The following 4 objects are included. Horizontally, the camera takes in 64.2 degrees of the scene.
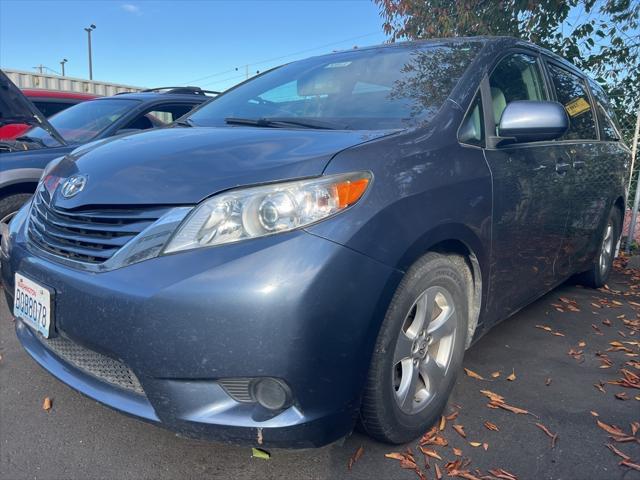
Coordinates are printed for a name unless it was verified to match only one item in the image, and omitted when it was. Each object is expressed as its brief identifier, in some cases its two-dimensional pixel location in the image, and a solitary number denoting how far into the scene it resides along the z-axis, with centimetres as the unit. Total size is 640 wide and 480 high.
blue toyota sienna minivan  152
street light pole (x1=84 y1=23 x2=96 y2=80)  3891
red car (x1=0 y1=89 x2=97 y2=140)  568
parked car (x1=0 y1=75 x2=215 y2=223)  359
